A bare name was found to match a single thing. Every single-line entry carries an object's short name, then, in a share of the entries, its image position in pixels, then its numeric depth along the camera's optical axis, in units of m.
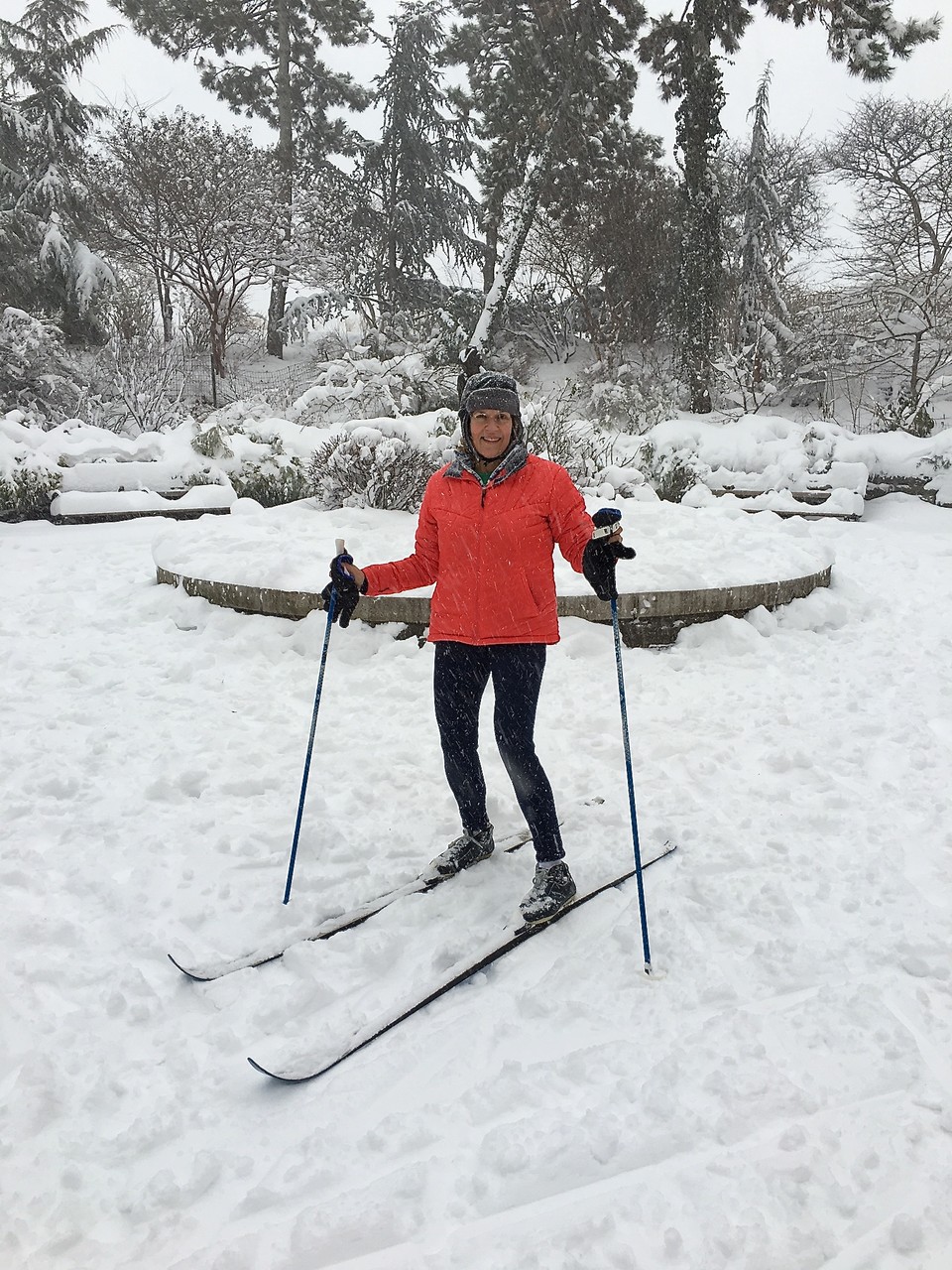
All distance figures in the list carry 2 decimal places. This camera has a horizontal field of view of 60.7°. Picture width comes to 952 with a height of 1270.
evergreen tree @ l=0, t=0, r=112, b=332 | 18.83
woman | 2.52
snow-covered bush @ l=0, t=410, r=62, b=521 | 9.38
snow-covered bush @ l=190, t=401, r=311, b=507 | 10.20
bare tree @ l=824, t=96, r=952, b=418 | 16.88
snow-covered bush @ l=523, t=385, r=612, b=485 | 9.52
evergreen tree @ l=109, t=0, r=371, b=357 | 23.30
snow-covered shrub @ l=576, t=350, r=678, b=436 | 15.83
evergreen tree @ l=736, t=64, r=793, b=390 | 20.67
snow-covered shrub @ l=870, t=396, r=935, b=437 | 12.89
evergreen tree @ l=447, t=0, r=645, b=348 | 15.67
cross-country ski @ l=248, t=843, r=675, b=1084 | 1.96
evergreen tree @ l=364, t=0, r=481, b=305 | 22.91
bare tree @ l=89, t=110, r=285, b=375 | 18.31
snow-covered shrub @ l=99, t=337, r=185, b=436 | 13.64
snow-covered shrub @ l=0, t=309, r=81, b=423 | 14.70
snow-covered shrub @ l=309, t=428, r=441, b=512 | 7.11
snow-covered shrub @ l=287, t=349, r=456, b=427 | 11.55
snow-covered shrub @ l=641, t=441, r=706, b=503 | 11.22
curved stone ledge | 5.21
